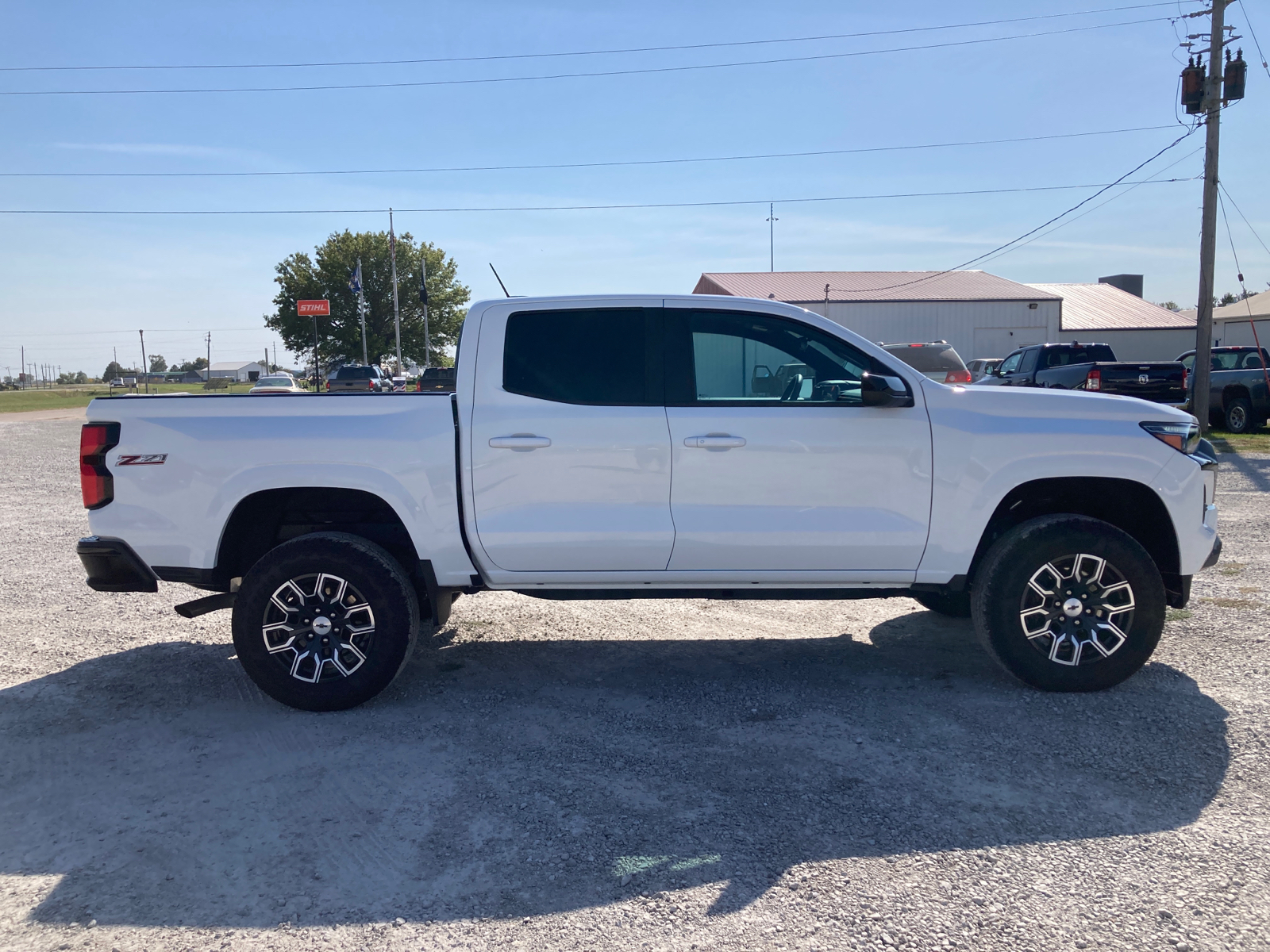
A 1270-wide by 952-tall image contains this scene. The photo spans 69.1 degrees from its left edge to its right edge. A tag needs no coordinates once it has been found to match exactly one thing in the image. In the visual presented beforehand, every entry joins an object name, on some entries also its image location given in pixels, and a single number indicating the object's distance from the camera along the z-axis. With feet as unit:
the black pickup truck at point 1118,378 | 51.31
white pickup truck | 15.24
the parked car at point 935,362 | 59.72
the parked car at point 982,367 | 90.27
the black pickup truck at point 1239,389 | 62.34
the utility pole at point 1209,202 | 61.62
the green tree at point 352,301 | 235.22
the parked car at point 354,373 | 93.37
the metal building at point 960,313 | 140.97
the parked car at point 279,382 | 138.92
